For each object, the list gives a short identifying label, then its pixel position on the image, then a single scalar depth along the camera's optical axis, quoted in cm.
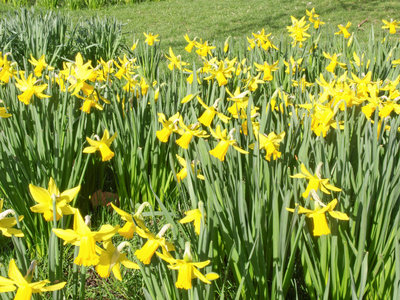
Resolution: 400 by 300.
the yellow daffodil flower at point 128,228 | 92
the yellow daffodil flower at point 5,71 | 206
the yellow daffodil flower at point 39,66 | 220
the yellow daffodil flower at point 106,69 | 235
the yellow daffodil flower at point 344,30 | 316
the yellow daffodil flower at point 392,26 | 336
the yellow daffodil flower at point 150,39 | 344
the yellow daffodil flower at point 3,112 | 152
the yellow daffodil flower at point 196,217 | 111
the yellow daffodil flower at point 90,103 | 177
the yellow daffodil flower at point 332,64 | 262
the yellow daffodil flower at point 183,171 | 147
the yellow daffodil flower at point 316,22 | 358
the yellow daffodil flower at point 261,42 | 308
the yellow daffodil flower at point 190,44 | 297
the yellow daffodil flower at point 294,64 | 272
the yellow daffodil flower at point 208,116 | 173
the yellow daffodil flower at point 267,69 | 246
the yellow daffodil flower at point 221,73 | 215
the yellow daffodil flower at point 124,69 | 236
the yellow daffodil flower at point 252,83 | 227
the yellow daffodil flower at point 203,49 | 284
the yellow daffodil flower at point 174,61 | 277
